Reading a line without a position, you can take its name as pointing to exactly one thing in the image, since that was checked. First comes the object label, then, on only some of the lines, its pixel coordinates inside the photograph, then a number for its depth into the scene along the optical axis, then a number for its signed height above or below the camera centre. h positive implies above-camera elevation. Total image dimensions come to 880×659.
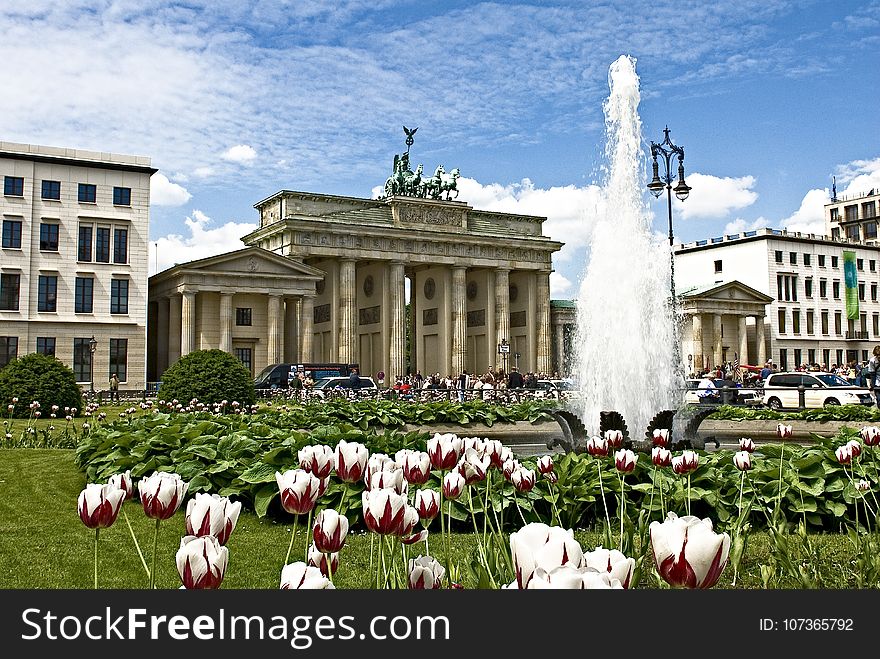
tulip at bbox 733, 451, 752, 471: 5.47 -0.61
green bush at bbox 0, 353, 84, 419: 26.20 -0.60
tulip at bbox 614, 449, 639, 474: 5.16 -0.58
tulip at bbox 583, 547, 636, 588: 2.00 -0.47
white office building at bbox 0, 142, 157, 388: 53.00 +6.97
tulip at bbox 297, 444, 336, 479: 3.58 -0.41
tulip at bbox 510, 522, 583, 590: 1.97 -0.44
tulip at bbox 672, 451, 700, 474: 5.04 -0.58
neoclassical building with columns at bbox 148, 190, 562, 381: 61.25 +6.26
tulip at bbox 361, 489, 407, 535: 2.81 -0.49
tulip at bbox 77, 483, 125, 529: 2.89 -0.49
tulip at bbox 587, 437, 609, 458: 5.61 -0.54
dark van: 53.75 -0.41
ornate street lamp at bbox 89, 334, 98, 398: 54.69 +0.77
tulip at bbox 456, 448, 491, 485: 4.08 -0.49
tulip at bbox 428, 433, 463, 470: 4.00 -0.41
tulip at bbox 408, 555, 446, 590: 2.60 -0.65
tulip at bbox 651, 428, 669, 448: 6.31 -0.53
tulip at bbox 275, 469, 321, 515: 3.09 -0.46
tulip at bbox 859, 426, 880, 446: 6.30 -0.51
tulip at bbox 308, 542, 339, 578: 2.81 -0.66
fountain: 17.25 +1.15
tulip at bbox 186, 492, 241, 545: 2.54 -0.46
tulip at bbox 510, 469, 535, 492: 4.30 -0.58
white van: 36.75 -1.05
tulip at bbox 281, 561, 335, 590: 2.18 -0.56
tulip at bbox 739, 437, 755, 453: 6.23 -0.58
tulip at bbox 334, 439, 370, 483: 3.59 -0.41
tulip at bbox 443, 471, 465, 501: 3.63 -0.52
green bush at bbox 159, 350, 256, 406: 25.92 -0.45
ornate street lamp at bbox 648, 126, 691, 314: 29.23 +6.90
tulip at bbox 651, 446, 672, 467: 5.25 -0.56
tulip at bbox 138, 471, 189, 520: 2.97 -0.47
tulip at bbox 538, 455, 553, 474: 5.50 -0.64
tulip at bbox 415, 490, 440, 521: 3.31 -0.55
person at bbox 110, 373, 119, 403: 41.38 -1.30
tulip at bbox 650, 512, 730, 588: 1.99 -0.44
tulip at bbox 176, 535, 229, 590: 2.23 -0.53
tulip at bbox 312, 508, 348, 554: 2.76 -0.55
